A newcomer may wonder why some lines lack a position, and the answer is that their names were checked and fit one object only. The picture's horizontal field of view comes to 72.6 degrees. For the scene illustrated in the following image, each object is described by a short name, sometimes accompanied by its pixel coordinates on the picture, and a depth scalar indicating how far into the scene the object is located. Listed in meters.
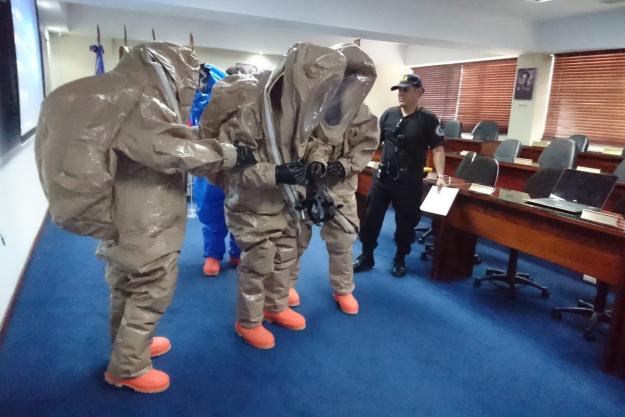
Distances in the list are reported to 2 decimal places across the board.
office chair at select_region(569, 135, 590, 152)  5.74
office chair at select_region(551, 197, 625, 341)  2.34
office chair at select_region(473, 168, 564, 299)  2.81
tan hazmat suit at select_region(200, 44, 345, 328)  1.78
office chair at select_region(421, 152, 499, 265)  3.42
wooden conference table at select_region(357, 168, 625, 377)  1.99
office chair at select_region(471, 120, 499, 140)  7.06
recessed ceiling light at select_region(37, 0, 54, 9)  4.64
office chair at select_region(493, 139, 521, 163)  5.21
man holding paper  2.81
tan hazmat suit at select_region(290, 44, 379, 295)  2.09
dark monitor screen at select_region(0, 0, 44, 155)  2.12
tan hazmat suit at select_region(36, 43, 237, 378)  1.32
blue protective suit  2.78
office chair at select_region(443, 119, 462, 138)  7.41
